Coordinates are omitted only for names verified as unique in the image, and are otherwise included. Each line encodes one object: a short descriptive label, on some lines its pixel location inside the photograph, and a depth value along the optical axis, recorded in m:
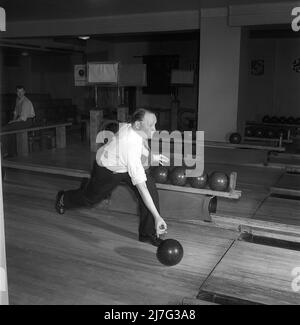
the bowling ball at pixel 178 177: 3.29
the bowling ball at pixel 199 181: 3.27
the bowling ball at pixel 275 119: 7.90
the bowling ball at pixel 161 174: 3.39
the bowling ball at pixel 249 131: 6.91
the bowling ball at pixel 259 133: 6.77
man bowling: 2.51
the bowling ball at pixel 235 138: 5.93
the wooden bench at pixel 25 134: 5.55
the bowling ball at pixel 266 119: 7.99
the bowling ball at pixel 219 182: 3.18
